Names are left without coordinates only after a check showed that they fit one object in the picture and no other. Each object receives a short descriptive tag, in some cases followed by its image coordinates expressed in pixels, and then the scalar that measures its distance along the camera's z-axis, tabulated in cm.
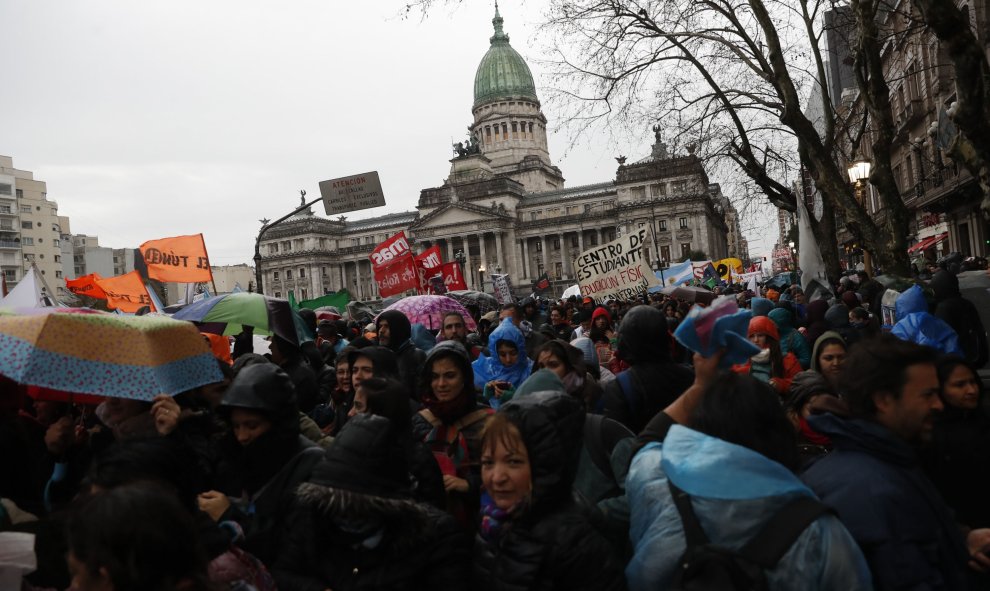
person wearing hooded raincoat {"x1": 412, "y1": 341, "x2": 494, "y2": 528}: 360
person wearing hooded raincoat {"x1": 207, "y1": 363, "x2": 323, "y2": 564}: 293
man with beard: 218
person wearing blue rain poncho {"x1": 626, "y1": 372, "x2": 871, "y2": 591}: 196
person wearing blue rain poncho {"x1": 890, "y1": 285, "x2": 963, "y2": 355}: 515
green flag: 1850
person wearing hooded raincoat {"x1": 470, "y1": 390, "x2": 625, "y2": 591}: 239
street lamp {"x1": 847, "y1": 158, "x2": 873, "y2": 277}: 1317
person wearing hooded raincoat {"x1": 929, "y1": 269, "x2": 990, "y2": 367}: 617
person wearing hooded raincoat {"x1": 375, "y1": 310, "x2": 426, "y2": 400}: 596
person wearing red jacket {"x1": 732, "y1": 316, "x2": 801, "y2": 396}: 536
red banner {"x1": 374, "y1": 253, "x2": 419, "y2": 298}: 1455
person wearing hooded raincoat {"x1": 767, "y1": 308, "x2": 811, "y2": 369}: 662
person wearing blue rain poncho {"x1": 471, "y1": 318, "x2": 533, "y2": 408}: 565
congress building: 7875
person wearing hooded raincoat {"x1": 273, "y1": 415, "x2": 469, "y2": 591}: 255
